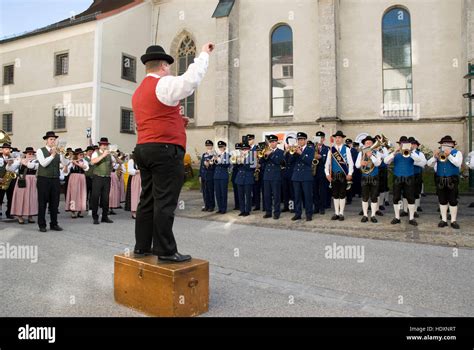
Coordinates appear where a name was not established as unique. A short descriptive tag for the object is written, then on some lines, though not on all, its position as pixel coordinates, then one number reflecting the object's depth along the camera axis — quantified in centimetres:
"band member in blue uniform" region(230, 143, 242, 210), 1255
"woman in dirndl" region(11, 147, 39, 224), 1062
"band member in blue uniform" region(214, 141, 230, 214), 1251
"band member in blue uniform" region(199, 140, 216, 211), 1289
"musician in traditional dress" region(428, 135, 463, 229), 930
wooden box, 362
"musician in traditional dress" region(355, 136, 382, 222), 1029
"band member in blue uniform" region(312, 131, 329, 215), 1175
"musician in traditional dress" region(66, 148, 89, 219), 1208
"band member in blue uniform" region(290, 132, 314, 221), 1084
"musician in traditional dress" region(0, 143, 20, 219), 1118
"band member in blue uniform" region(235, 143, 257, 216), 1194
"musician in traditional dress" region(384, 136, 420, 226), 985
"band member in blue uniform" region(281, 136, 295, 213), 1261
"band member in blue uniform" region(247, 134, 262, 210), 1298
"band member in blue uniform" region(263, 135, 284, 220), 1127
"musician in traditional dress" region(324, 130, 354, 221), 1066
